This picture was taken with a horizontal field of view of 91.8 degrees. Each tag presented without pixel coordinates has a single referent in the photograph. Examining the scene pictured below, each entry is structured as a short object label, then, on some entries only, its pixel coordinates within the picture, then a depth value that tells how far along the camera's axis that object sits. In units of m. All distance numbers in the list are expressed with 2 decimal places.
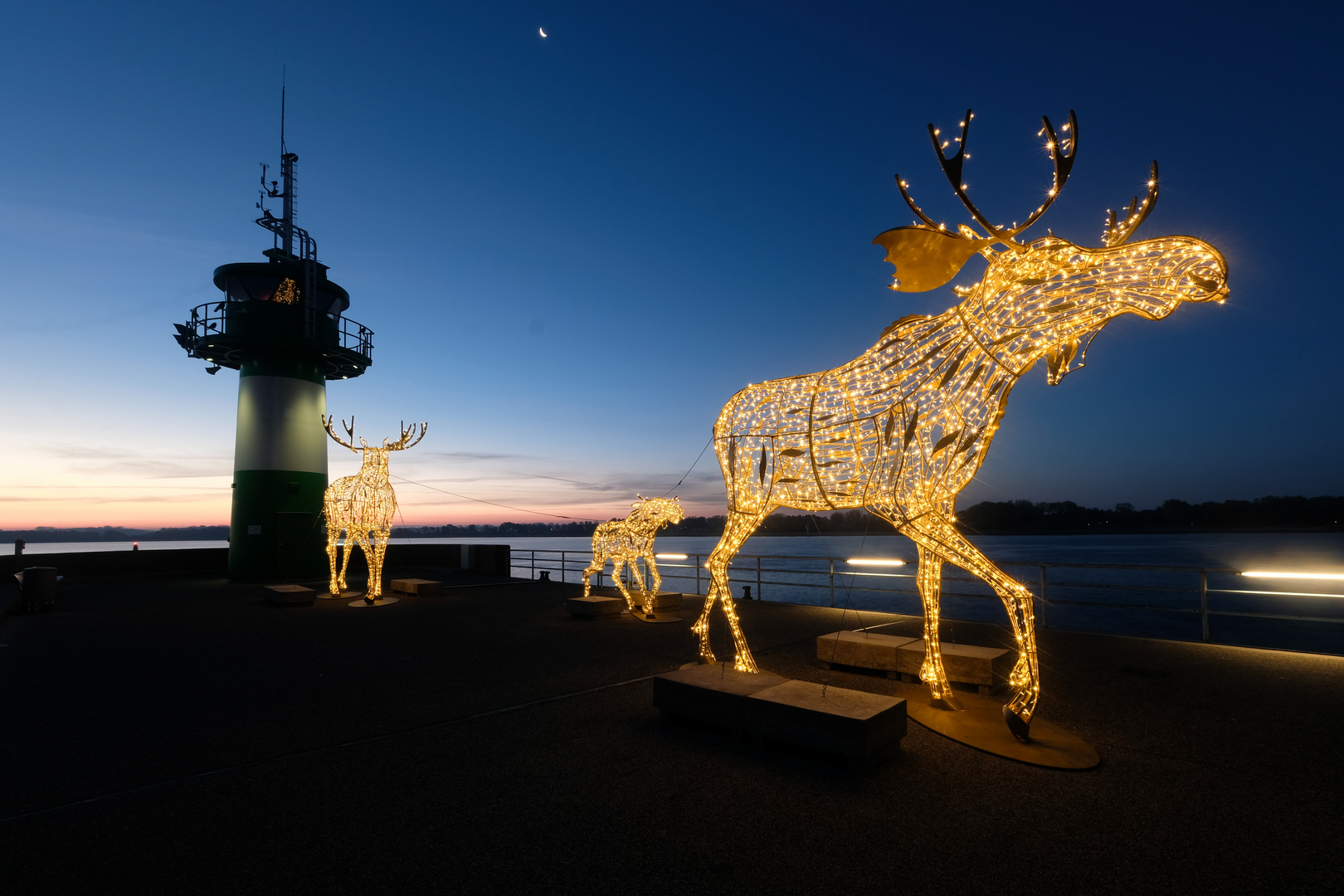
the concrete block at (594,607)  9.32
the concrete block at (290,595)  11.05
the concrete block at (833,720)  3.55
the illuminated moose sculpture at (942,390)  3.80
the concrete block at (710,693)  4.12
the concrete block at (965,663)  5.31
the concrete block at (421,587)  12.23
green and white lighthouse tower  15.68
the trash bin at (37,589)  10.06
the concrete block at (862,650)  5.82
